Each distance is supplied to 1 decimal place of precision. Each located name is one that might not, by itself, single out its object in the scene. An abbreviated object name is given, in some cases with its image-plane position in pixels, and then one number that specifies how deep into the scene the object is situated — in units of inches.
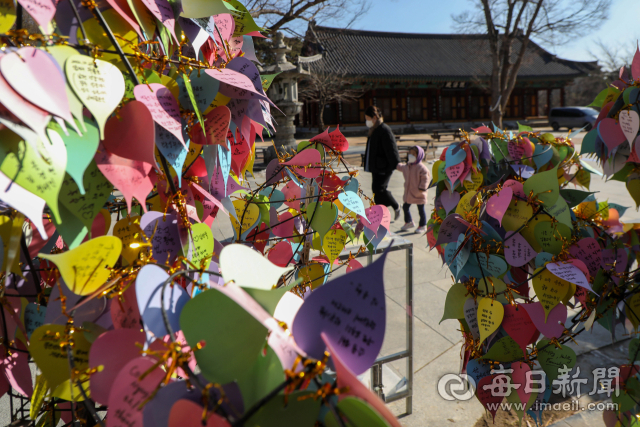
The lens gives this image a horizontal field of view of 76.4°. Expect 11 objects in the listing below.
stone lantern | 402.0
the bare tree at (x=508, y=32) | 610.5
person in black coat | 208.4
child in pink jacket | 221.9
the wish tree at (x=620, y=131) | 63.4
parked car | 891.2
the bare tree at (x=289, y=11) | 339.0
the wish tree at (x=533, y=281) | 54.6
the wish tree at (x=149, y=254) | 18.9
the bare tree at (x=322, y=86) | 634.8
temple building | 851.6
